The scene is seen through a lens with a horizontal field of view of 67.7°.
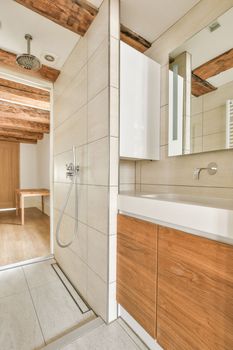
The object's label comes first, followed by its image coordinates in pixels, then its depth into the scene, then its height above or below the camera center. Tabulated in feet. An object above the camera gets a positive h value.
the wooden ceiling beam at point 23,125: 11.73 +3.44
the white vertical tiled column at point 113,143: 3.57 +0.63
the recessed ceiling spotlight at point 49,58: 5.57 +3.76
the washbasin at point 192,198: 3.12 -0.50
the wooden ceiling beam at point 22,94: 7.61 +3.72
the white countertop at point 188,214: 1.93 -0.56
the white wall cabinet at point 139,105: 3.80 +1.59
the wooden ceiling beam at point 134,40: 4.43 +3.54
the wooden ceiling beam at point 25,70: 5.45 +3.60
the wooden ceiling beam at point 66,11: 3.70 +3.61
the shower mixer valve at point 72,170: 4.67 +0.09
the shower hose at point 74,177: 4.68 -0.11
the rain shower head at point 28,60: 4.73 +3.14
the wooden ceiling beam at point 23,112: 10.16 +3.70
